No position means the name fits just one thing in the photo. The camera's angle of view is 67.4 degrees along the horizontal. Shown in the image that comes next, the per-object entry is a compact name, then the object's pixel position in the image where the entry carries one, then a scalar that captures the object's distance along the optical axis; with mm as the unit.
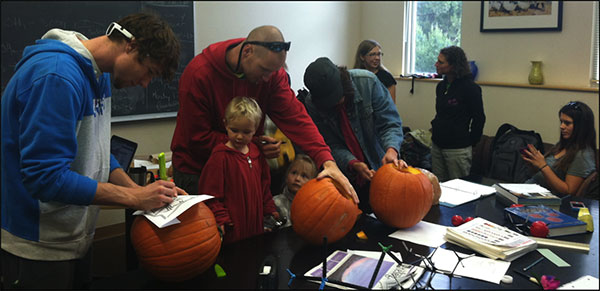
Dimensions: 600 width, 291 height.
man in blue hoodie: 1116
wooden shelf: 2996
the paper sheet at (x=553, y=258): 1401
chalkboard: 2945
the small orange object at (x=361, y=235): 1598
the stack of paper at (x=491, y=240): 1431
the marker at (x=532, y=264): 1356
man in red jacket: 1679
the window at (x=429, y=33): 3531
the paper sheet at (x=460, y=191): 2042
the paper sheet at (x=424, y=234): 1562
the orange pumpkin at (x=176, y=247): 1259
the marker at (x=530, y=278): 1270
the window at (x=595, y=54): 2848
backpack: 2598
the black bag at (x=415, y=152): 2875
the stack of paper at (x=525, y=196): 1956
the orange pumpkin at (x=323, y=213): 1465
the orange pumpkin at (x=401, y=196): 1622
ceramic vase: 3262
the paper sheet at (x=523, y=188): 2044
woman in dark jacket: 2641
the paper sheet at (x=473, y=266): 1311
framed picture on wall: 3050
